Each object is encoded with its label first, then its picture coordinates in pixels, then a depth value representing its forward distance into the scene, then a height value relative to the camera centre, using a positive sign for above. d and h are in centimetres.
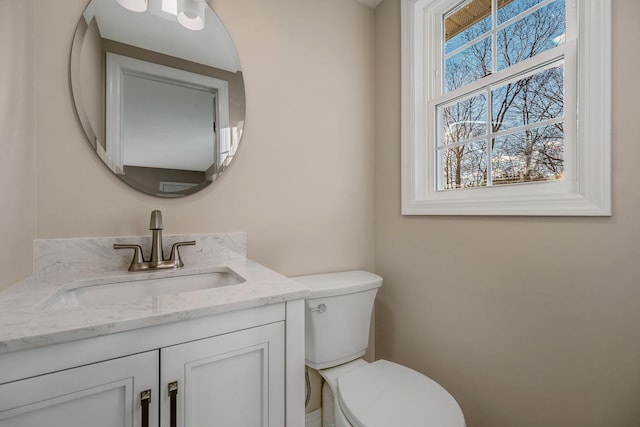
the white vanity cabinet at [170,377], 53 -36
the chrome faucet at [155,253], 103 -15
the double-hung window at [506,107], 89 +45
